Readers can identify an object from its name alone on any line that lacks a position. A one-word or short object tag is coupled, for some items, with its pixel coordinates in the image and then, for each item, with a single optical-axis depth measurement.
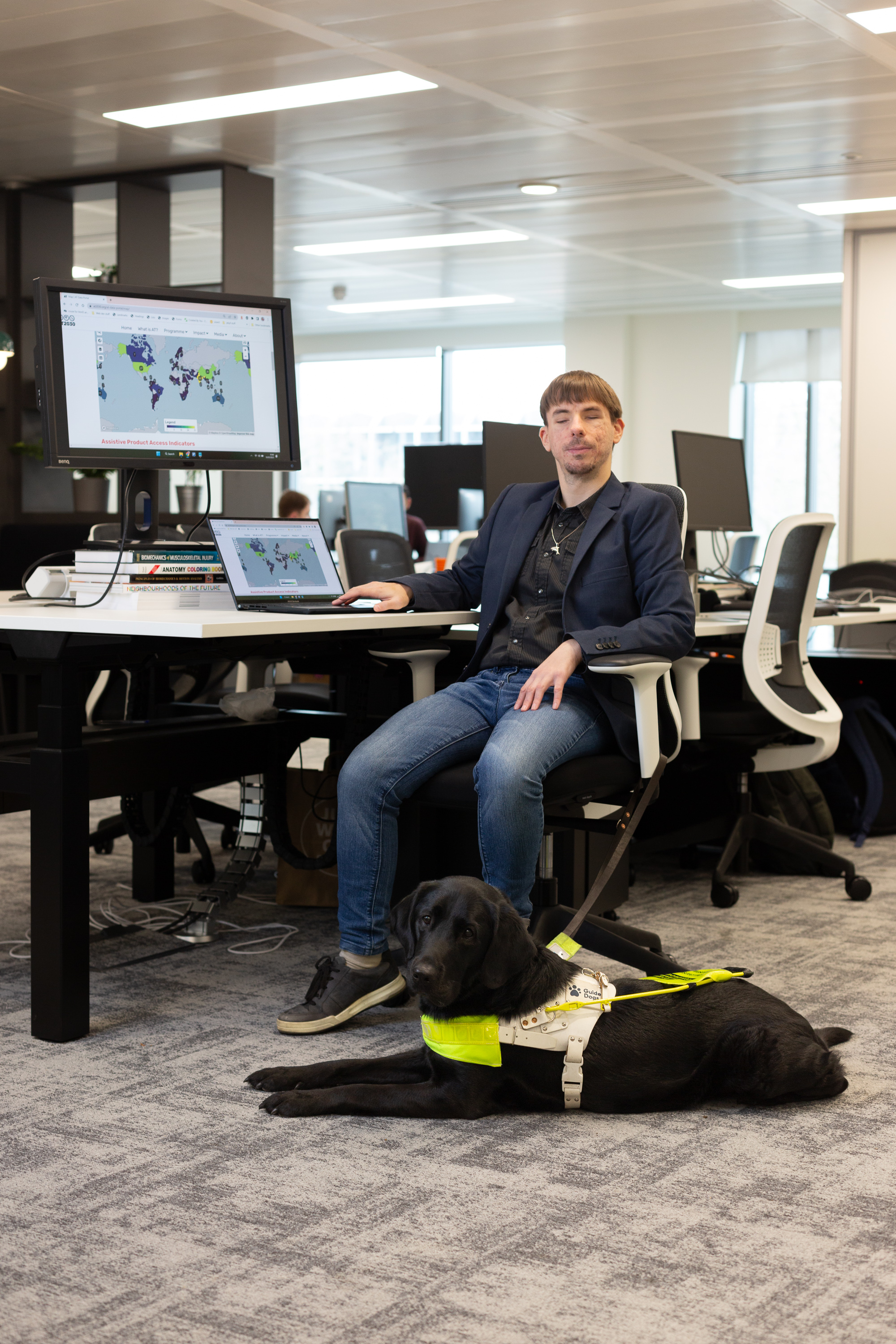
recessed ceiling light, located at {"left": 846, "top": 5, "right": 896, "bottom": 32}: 4.54
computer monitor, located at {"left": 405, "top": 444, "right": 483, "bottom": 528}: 5.71
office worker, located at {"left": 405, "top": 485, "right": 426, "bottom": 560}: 7.74
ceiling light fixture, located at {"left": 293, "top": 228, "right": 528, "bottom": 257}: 8.59
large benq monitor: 2.74
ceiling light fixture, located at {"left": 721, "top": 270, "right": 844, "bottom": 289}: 10.09
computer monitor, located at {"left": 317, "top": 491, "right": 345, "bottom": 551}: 10.38
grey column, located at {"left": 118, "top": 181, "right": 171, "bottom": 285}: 6.82
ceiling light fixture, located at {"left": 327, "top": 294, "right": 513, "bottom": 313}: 11.55
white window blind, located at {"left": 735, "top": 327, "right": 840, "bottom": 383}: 11.88
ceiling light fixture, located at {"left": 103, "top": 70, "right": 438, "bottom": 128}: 5.34
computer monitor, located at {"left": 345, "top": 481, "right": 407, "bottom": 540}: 5.85
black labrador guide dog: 2.09
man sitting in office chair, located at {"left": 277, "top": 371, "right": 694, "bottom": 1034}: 2.58
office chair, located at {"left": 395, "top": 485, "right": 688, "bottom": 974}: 2.64
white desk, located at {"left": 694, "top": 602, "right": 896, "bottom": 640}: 3.65
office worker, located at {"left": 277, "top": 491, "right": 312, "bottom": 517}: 7.97
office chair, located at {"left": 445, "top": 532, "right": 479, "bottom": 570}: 5.14
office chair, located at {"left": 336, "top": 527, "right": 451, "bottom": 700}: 4.32
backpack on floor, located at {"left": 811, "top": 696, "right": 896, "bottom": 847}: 4.70
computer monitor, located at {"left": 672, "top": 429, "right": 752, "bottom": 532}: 4.60
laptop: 2.68
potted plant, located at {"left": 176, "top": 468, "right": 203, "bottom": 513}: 7.25
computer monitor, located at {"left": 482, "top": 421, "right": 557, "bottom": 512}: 4.06
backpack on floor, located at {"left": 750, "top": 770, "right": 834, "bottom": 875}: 4.39
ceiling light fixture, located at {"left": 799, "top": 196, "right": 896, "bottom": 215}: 7.27
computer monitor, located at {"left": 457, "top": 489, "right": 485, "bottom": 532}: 5.94
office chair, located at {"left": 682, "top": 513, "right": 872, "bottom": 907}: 3.68
